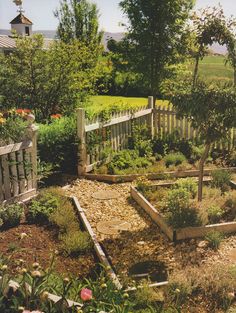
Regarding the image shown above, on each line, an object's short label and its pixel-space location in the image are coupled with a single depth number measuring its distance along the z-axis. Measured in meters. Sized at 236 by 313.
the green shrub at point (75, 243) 5.12
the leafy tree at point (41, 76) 10.02
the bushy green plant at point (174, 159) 9.09
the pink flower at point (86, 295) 2.61
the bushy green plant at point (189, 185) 6.89
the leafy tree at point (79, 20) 20.64
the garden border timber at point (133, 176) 8.37
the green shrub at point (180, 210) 5.81
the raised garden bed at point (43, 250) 4.76
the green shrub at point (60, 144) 7.92
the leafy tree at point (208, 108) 5.94
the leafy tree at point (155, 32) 11.95
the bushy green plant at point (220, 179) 7.48
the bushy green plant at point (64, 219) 5.75
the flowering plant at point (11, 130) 6.16
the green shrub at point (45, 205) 6.02
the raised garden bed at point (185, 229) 5.70
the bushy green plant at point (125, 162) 8.77
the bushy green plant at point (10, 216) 5.75
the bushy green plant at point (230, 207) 6.34
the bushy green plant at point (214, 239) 5.43
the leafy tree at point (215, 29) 7.64
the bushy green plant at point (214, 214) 6.10
